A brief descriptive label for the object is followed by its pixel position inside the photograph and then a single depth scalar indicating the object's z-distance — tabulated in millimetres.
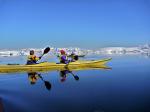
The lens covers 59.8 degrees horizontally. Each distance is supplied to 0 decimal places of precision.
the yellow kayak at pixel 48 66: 6658
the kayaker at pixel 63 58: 7082
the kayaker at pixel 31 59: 6708
